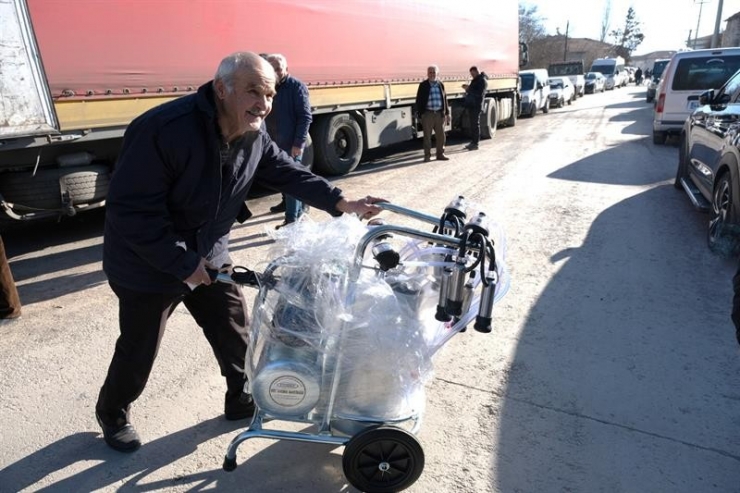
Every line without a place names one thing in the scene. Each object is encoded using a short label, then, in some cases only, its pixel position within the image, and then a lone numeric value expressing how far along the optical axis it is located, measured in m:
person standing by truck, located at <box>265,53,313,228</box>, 5.43
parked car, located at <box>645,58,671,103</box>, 24.58
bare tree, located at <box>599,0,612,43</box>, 93.75
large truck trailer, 4.60
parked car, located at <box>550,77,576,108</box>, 23.71
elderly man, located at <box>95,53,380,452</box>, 1.96
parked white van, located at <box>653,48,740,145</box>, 10.32
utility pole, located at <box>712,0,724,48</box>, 30.42
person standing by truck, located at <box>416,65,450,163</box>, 10.10
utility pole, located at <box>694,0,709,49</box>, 57.52
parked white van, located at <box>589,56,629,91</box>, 41.09
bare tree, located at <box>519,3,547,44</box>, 57.44
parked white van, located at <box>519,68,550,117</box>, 19.56
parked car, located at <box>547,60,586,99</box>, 29.97
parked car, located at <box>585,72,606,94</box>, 35.56
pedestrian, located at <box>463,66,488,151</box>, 11.58
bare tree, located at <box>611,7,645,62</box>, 98.94
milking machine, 2.07
